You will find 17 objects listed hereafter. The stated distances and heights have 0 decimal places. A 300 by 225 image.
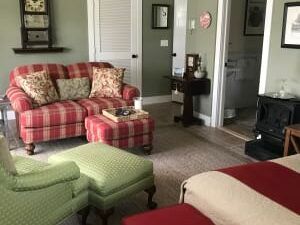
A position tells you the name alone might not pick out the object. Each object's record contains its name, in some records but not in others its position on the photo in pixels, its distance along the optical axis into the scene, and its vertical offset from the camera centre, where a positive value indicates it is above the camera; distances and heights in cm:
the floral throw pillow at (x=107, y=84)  441 -54
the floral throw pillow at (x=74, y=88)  430 -59
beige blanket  162 -82
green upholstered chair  168 -85
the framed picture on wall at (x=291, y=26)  356 +21
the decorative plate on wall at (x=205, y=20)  477 +35
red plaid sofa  371 -79
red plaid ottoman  347 -94
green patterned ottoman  230 -93
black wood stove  343 -86
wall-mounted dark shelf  497 -11
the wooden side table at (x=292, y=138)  308 -86
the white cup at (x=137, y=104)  396 -71
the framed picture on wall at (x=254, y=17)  547 +45
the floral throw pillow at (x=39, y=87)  395 -53
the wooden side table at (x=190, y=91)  483 -68
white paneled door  548 +15
